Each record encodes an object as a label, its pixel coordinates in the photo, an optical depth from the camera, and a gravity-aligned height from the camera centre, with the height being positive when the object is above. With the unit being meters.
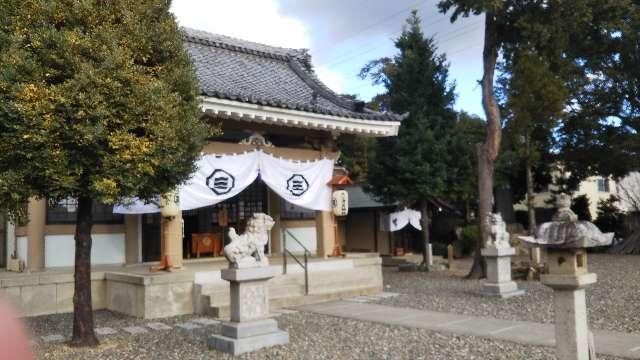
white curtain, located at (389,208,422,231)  22.34 -0.05
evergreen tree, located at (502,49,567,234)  20.00 +3.99
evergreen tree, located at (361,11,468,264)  17.61 +2.50
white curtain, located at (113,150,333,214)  11.11 +0.88
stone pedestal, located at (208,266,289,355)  7.41 -1.30
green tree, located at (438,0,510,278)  14.50 +2.09
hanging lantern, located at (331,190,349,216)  13.15 +0.38
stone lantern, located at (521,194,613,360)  5.57 -0.63
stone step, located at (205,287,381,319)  9.98 -1.58
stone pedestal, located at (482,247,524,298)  11.59 -1.21
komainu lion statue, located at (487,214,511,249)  12.09 -0.40
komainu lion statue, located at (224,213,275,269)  7.57 -0.32
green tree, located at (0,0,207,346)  6.46 +1.46
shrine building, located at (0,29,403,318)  10.41 +0.18
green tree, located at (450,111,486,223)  18.33 +1.60
